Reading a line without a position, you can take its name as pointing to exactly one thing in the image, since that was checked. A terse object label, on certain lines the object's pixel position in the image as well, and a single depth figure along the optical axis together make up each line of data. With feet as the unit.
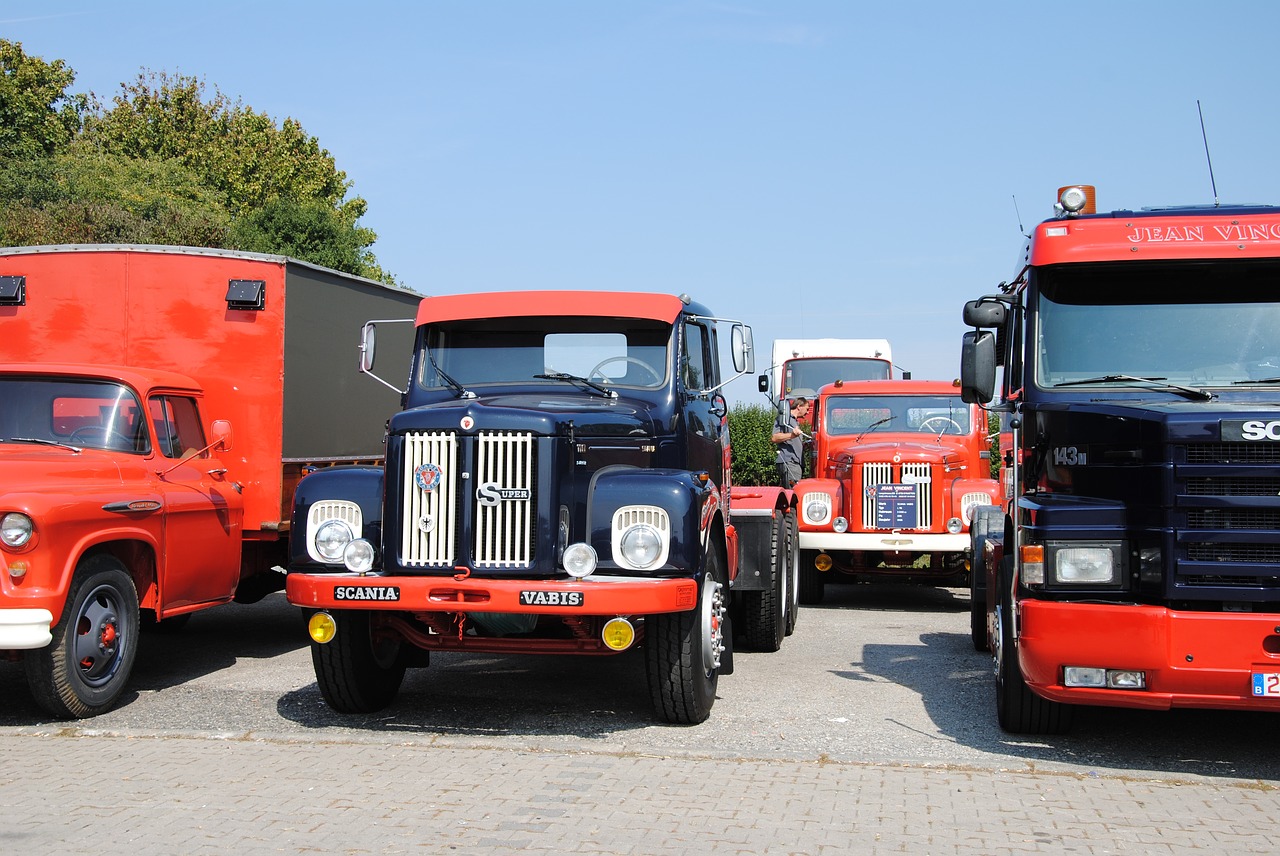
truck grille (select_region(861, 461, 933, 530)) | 42.09
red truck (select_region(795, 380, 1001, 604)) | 41.83
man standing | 50.90
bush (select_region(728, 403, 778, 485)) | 86.84
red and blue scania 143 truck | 18.83
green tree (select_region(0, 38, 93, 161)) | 140.36
